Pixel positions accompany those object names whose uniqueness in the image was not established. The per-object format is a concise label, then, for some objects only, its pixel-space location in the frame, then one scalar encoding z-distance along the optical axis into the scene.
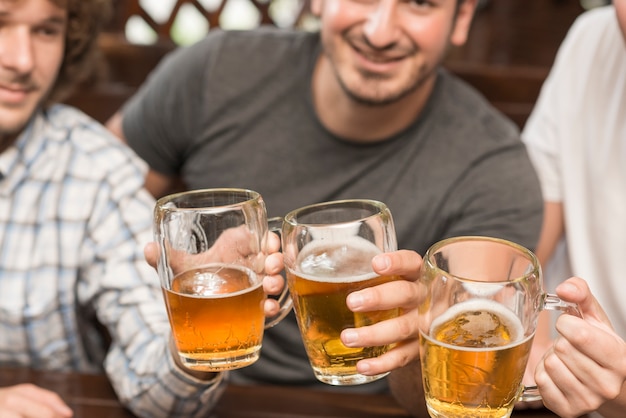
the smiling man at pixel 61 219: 1.45
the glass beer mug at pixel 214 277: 0.97
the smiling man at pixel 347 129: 1.68
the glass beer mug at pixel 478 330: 0.85
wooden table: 1.30
